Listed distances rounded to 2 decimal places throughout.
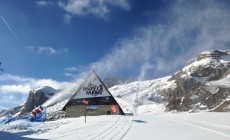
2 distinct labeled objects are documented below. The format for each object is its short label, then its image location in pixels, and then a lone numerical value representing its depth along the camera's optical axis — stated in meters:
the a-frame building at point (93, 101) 30.58
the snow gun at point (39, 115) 24.06
